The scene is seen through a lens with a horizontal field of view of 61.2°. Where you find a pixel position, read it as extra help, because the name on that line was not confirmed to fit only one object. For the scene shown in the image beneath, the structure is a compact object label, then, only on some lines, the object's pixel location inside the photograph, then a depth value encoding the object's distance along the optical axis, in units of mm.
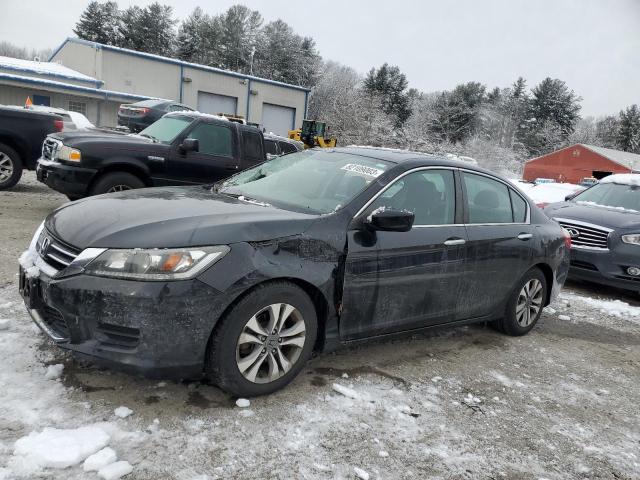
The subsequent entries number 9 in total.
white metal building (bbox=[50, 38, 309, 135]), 32750
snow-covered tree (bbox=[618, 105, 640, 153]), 67875
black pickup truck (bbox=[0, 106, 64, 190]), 8750
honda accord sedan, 2916
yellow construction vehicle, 31531
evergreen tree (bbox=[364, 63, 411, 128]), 62781
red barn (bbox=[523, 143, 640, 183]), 48344
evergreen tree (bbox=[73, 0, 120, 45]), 56281
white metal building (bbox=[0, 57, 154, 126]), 28641
